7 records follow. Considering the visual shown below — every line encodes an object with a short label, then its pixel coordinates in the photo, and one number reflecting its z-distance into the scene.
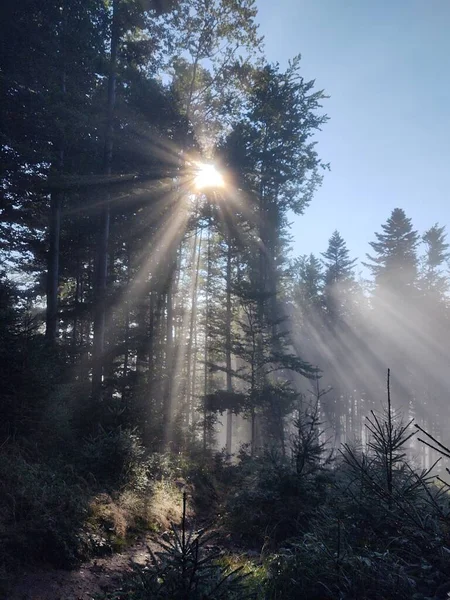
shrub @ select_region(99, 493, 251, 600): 3.81
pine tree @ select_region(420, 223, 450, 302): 40.55
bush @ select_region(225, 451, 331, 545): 9.61
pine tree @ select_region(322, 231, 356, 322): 41.41
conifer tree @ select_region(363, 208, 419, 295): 38.88
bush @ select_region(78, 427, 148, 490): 11.31
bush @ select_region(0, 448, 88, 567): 6.65
